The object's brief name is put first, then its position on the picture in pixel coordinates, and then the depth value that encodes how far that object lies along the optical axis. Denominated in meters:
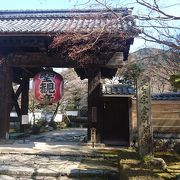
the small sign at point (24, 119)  11.13
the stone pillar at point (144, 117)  6.39
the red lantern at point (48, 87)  9.25
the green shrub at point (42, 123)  19.44
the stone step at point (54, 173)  6.27
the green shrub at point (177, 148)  8.65
